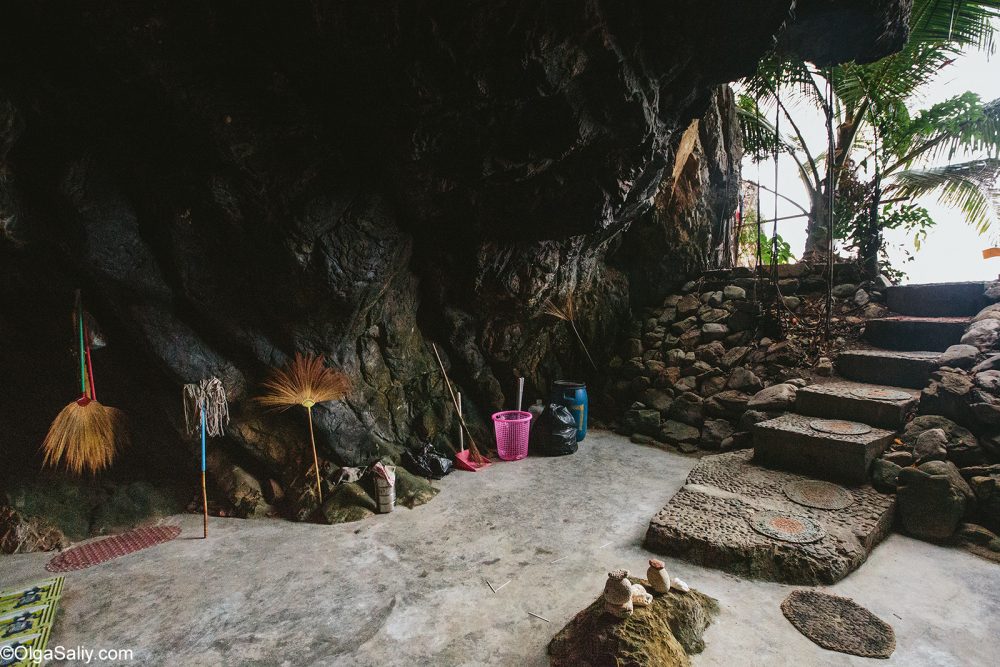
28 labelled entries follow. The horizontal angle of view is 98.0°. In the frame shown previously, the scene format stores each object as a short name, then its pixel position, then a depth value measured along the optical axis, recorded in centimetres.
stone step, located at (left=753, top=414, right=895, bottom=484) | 318
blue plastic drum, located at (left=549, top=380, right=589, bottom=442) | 505
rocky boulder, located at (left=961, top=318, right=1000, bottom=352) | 377
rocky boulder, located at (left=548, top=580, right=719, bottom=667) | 166
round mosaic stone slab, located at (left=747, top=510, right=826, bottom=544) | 259
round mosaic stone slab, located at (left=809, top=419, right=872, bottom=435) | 344
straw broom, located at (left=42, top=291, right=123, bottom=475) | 287
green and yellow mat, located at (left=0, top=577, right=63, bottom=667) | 190
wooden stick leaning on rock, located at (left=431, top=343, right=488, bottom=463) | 446
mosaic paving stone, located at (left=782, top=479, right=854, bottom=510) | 297
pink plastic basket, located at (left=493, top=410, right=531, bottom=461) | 461
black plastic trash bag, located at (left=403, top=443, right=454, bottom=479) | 402
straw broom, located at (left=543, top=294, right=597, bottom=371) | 534
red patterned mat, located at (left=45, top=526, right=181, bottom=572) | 266
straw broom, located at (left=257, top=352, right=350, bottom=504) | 333
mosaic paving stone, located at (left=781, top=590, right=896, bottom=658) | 191
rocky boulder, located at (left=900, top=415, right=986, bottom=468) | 299
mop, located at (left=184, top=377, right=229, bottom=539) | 305
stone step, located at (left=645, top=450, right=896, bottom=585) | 243
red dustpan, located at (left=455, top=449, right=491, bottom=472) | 431
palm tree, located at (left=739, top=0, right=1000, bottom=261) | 532
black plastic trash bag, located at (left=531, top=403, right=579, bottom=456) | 469
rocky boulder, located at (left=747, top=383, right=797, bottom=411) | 430
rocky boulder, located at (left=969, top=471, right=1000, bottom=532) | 273
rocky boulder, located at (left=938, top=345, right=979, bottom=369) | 365
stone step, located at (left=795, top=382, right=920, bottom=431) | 354
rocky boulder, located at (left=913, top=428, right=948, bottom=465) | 302
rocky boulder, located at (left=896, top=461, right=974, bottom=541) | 274
